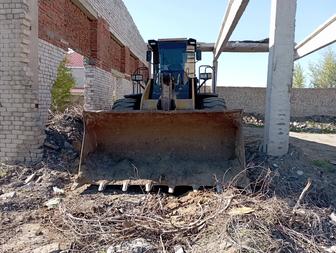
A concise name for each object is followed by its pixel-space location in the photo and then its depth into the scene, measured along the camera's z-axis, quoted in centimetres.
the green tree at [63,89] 1083
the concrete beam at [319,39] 908
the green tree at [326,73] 3631
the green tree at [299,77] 4078
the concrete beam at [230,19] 871
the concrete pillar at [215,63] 1794
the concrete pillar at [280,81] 618
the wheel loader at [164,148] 496
